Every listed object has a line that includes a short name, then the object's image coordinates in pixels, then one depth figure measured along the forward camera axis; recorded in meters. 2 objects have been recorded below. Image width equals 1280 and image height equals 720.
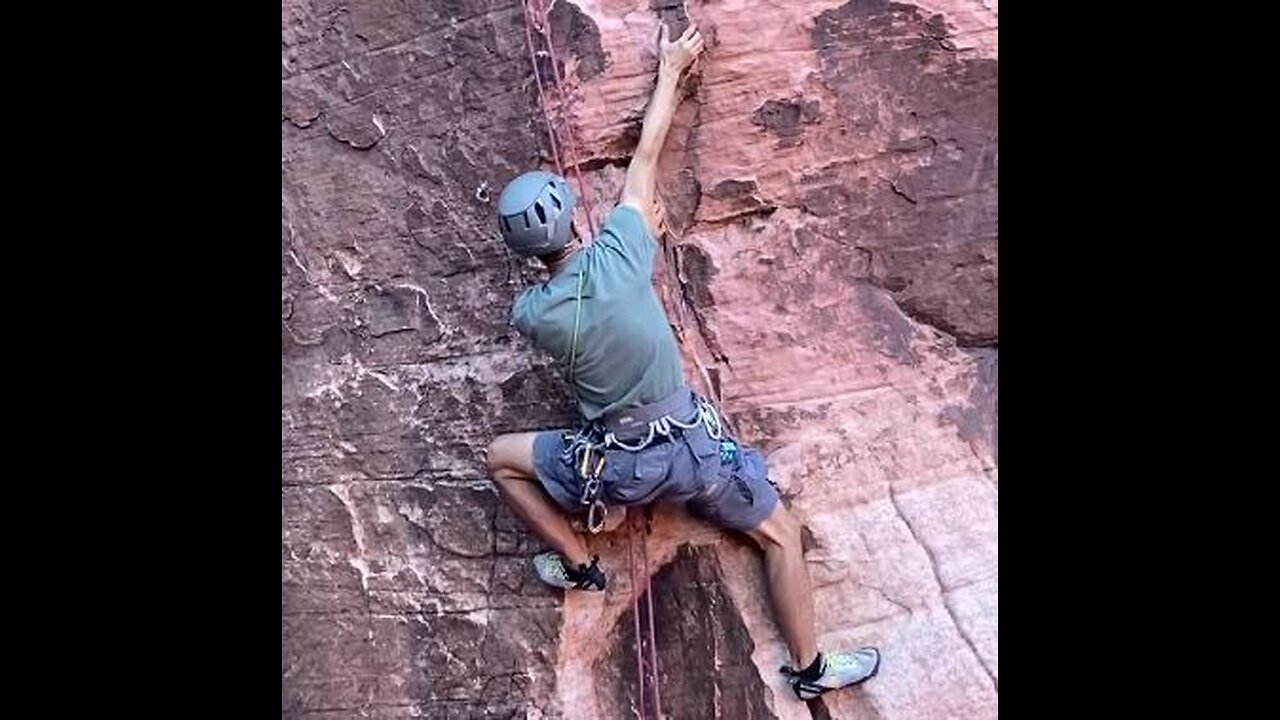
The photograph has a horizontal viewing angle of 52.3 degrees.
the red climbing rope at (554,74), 3.83
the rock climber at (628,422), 3.40
